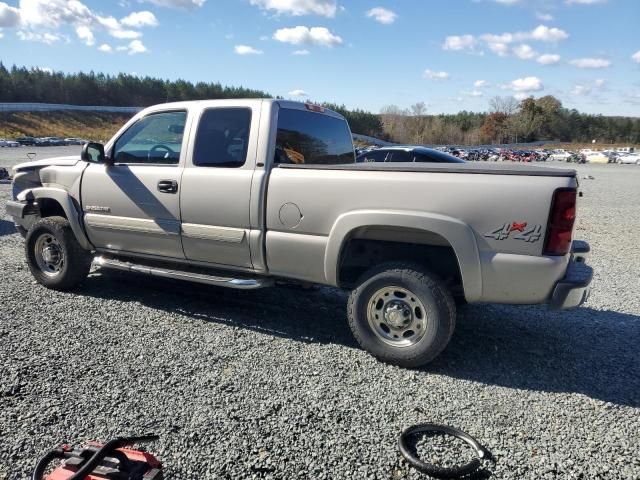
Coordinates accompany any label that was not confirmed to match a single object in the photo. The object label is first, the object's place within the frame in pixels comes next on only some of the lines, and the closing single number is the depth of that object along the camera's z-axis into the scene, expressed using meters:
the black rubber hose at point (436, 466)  2.50
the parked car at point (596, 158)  60.09
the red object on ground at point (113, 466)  2.06
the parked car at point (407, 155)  12.82
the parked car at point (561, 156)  63.59
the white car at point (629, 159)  56.03
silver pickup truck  3.33
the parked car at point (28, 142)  46.73
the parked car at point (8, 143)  43.53
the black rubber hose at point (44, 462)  2.01
